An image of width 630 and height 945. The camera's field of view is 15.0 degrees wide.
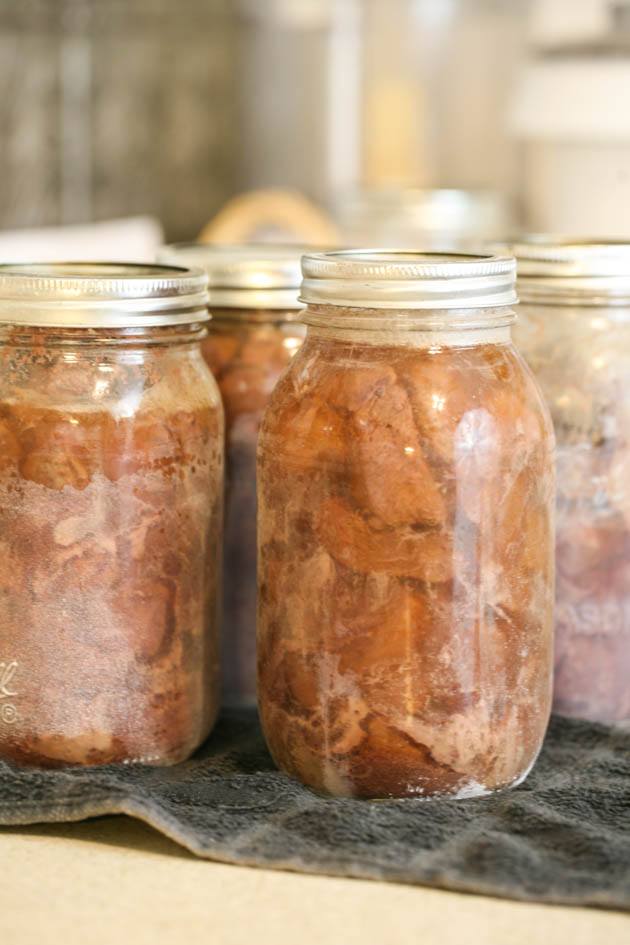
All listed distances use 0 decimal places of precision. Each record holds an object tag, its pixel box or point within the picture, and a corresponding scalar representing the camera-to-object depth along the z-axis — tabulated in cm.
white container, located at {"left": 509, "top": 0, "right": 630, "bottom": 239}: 99
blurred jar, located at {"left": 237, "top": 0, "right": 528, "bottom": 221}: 133
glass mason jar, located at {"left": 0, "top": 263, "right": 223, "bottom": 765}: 72
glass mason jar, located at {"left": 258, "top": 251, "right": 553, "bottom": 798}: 69
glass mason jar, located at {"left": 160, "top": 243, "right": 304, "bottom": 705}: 79
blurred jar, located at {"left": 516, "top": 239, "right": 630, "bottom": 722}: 77
